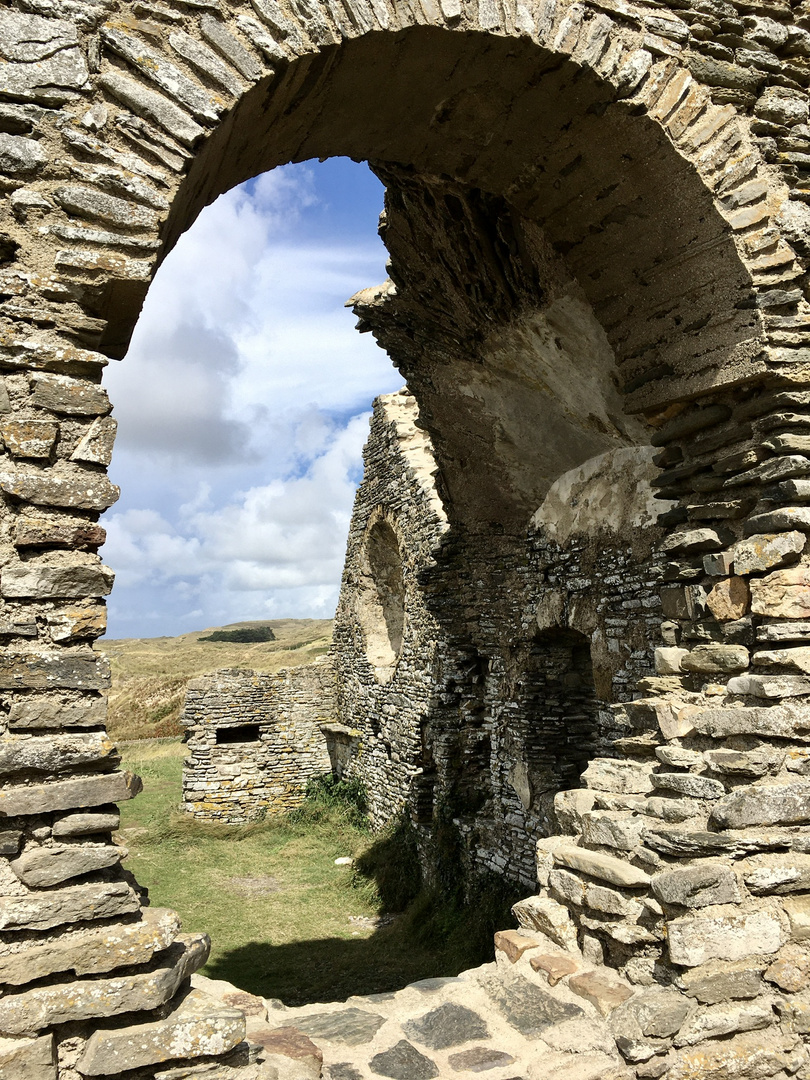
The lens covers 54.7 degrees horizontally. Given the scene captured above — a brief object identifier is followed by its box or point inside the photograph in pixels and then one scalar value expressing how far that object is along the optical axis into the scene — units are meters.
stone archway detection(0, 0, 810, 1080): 2.26
